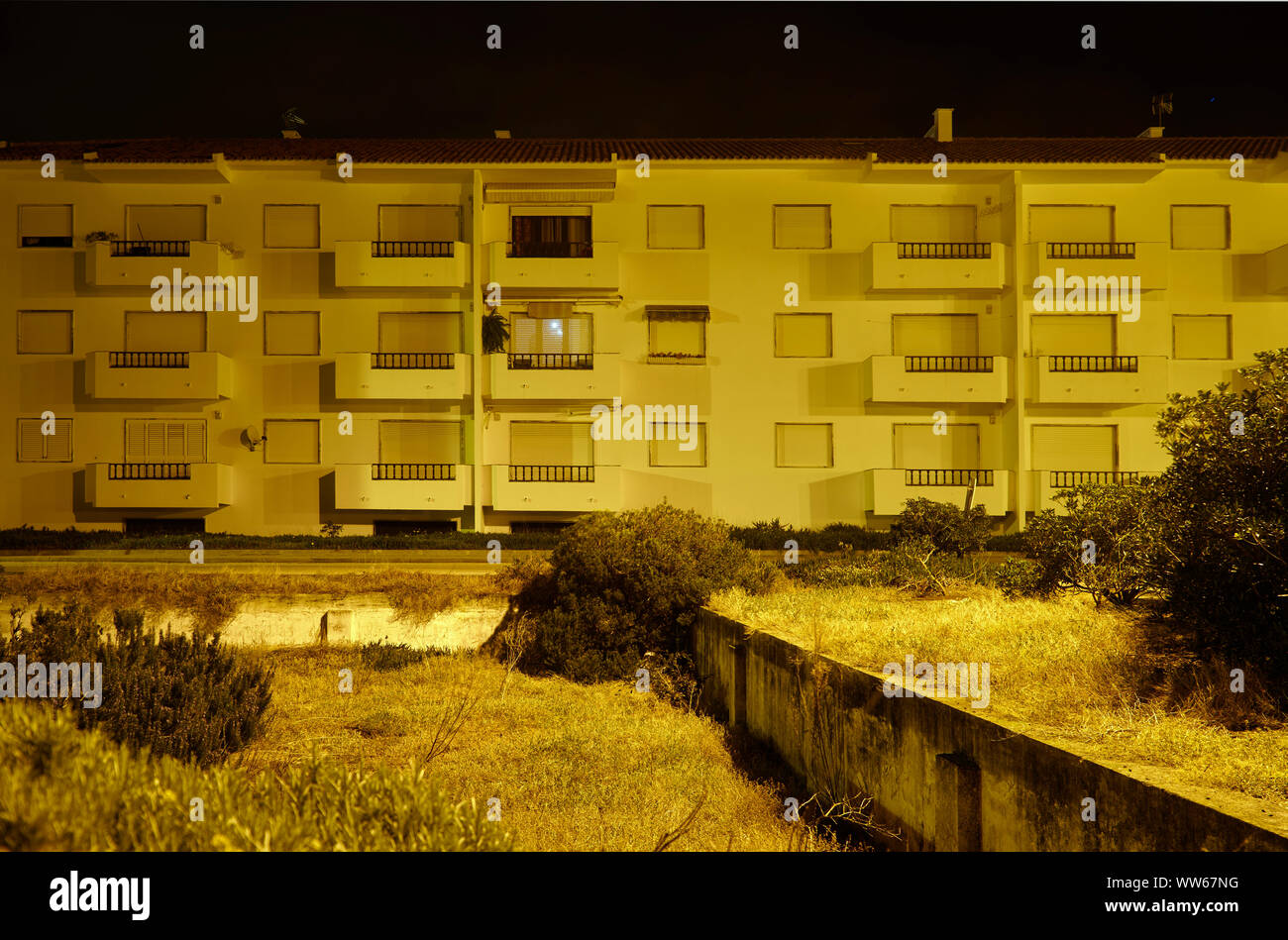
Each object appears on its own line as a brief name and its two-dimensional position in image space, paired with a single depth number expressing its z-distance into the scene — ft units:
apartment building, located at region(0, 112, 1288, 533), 86.07
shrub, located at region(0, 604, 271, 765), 30.42
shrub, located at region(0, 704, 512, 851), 10.78
